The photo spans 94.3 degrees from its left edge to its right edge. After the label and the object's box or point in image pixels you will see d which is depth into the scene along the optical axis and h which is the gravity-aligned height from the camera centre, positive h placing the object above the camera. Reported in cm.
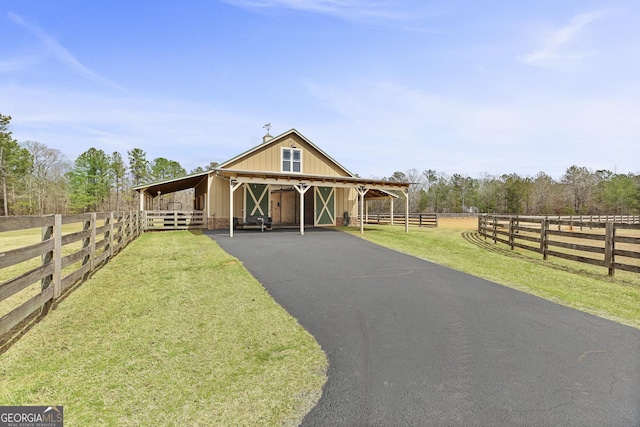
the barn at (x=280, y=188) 1503 +106
